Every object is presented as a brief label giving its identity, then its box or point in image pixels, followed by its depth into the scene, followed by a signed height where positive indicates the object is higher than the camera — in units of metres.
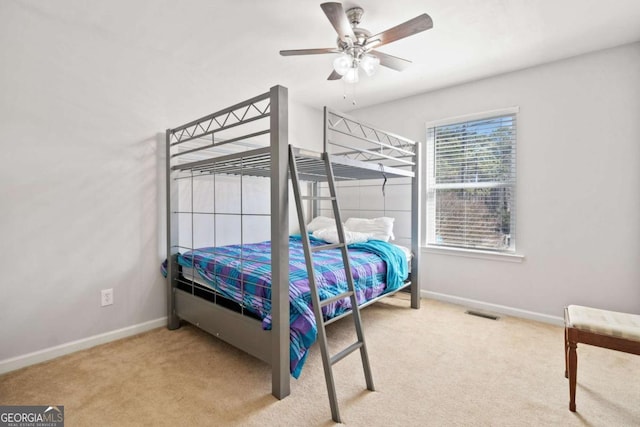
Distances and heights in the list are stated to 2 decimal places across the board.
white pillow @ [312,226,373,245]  3.19 -0.32
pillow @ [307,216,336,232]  3.80 -0.21
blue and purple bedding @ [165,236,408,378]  1.81 -0.52
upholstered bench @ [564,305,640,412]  1.55 -0.67
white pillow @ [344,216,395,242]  3.45 -0.24
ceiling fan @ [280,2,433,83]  1.82 +1.13
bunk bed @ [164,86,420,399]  1.77 -0.36
